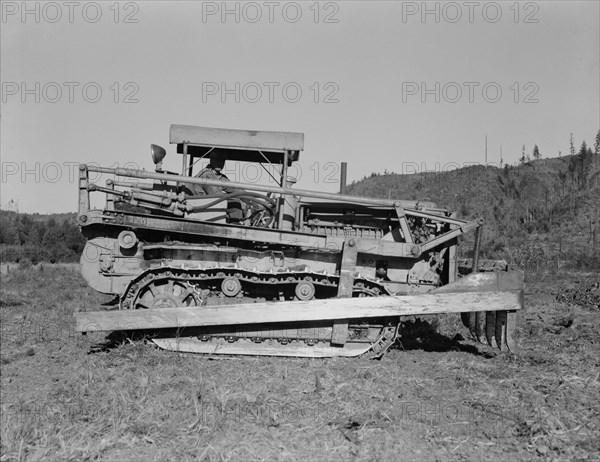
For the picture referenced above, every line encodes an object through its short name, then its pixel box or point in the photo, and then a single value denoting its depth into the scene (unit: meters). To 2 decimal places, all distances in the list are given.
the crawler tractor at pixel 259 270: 6.76
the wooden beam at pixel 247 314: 6.69
